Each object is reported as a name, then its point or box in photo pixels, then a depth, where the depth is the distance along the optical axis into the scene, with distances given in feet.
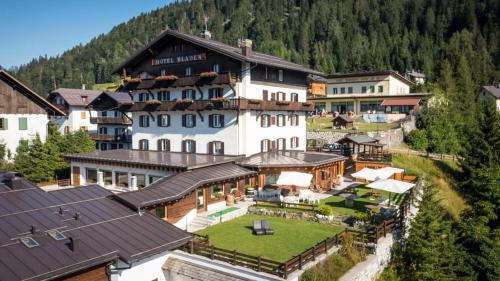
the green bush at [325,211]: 75.15
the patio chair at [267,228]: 66.08
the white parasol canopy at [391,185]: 75.61
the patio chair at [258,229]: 65.82
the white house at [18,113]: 132.46
